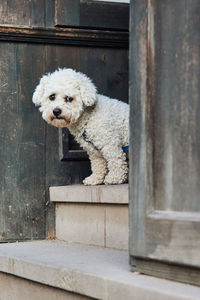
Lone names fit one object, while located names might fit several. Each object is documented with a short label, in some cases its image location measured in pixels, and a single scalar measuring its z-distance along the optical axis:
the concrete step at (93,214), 4.19
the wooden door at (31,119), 5.09
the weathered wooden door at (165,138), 2.78
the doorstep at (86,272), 2.73
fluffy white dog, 4.74
